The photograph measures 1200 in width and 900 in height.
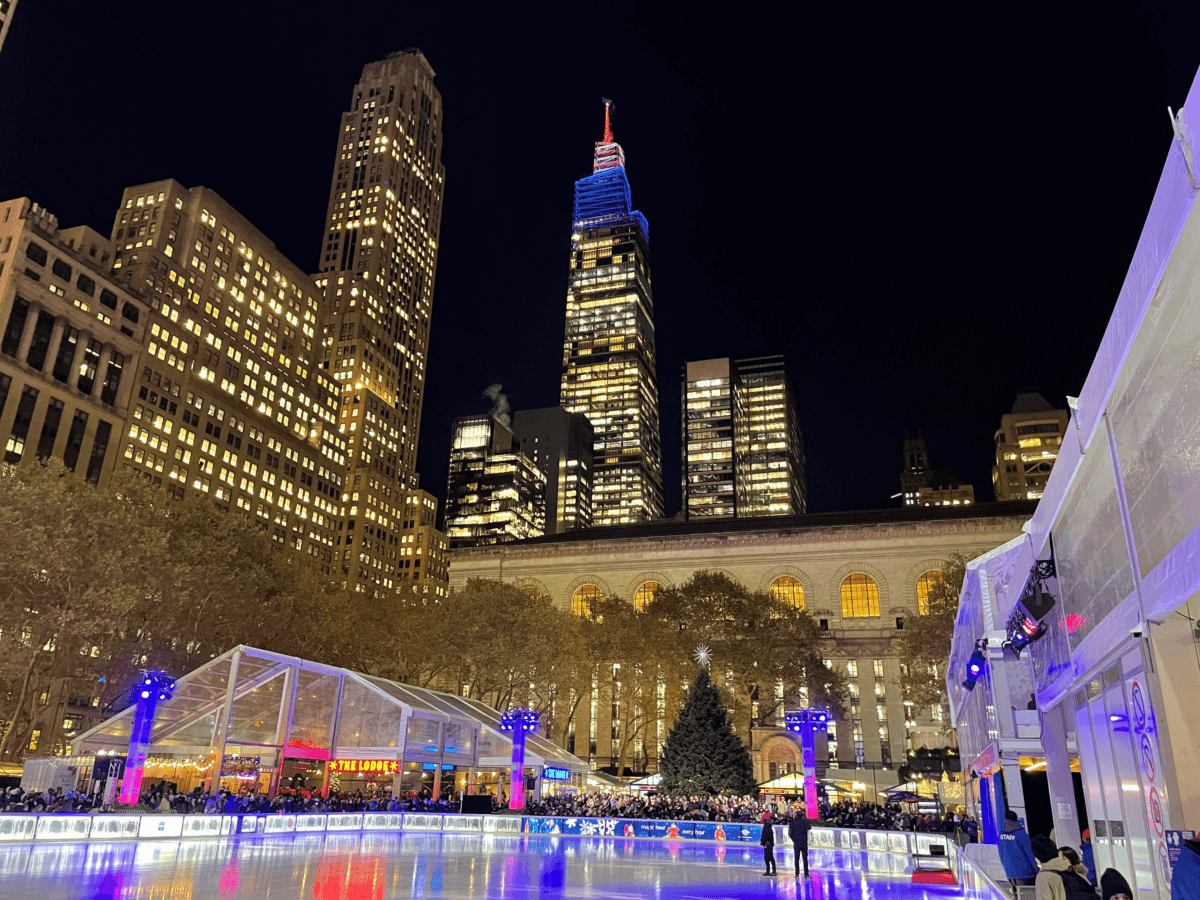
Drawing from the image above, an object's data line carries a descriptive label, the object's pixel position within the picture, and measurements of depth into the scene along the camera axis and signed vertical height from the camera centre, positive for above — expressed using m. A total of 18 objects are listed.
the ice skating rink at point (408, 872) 15.62 -2.39
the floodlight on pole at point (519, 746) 40.01 +0.91
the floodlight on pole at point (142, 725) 30.31 +1.10
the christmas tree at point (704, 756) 40.16 +0.65
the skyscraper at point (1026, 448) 138.38 +52.77
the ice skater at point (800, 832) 20.72 -1.39
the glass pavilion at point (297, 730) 35.47 +1.31
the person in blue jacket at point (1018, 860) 12.88 -1.21
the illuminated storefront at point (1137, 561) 7.17 +2.45
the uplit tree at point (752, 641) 61.19 +9.21
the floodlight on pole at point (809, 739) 34.22 +1.32
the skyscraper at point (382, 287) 148.25 +87.76
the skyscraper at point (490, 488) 183.25 +58.32
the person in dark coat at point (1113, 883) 7.89 -0.92
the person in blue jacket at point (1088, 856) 13.97 -1.21
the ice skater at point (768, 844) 21.62 -1.76
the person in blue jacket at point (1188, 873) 6.32 -0.65
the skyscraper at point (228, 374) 110.69 +54.16
